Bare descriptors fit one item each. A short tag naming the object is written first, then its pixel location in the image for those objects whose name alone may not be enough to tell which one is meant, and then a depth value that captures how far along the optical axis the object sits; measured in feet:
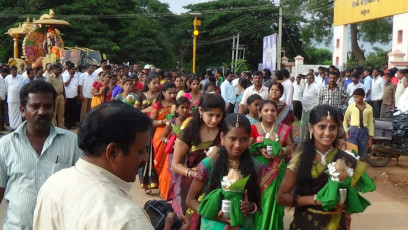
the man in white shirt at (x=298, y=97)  56.18
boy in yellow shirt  31.50
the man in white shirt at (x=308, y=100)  43.09
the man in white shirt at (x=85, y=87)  54.29
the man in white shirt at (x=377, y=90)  53.43
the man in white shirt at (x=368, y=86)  53.80
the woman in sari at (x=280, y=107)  23.15
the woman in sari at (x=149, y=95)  29.76
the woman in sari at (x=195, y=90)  31.10
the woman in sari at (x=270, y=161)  16.75
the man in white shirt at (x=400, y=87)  48.55
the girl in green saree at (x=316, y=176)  13.00
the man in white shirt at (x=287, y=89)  41.45
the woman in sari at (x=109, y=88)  44.51
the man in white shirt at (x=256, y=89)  32.27
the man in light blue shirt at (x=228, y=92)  48.80
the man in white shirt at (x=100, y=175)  5.98
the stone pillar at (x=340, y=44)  105.91
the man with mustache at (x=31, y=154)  10.96
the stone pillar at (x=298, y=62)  99.35
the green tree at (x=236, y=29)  176.76
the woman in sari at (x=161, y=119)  25.95
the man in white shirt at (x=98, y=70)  53.52
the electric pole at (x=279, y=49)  84.14
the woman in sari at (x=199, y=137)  16.97
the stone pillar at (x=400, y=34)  80.79
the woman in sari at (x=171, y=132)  19.70
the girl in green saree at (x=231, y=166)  13.66
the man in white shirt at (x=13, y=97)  45.70
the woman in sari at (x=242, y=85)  40.16
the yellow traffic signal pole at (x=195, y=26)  66.49
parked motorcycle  35.17
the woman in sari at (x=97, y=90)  45.44
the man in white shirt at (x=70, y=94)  52.90
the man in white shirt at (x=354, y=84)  49.49
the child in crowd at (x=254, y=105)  22.44
